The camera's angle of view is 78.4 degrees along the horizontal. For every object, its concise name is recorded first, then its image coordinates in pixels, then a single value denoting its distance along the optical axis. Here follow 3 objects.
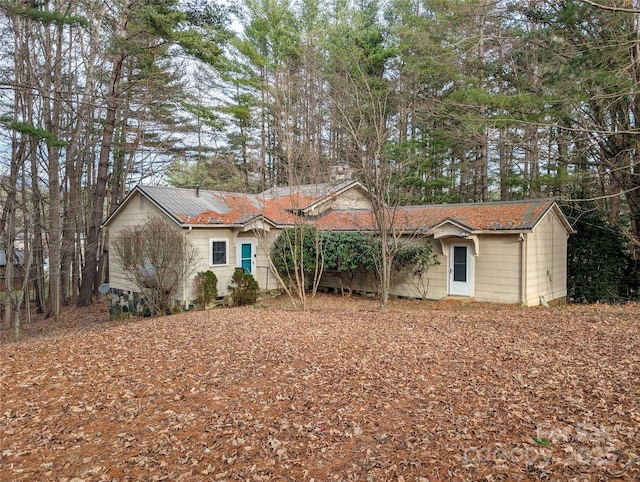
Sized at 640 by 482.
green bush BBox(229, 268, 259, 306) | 13.05
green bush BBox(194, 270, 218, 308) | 12.43
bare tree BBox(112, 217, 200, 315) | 11.28
